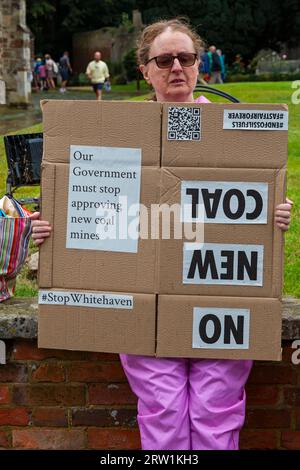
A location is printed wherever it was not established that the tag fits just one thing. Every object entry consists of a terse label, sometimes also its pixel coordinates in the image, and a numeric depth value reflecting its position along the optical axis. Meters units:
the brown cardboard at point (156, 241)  2.72
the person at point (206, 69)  28.61
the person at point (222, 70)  29.62
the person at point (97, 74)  23.42
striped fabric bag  3.12
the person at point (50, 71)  36.72
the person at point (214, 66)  28.83
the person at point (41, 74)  36.75
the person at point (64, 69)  36.59
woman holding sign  2.72
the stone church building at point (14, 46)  24.34
